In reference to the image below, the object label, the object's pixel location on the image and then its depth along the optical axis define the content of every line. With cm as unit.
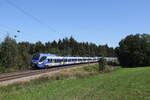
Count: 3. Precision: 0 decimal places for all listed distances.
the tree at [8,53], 3664
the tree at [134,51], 8102
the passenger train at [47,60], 3700
